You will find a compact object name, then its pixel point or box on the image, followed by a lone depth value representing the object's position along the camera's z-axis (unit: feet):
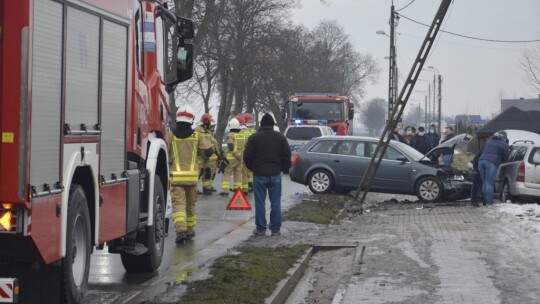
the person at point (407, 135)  109.04
